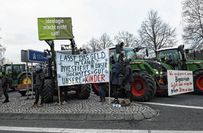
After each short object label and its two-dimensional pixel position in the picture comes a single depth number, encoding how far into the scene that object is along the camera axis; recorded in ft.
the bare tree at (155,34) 95.97
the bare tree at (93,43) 129.44
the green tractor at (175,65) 24.03
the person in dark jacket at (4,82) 24.74
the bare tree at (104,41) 128.43
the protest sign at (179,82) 22.27
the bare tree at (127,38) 115.00
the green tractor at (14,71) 36.17
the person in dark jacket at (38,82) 19.68
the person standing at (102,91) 20.42
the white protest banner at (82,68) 19.66
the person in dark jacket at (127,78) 19.04
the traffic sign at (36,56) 24.55
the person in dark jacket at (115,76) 19.48
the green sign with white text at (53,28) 20.07
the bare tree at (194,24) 79.75
